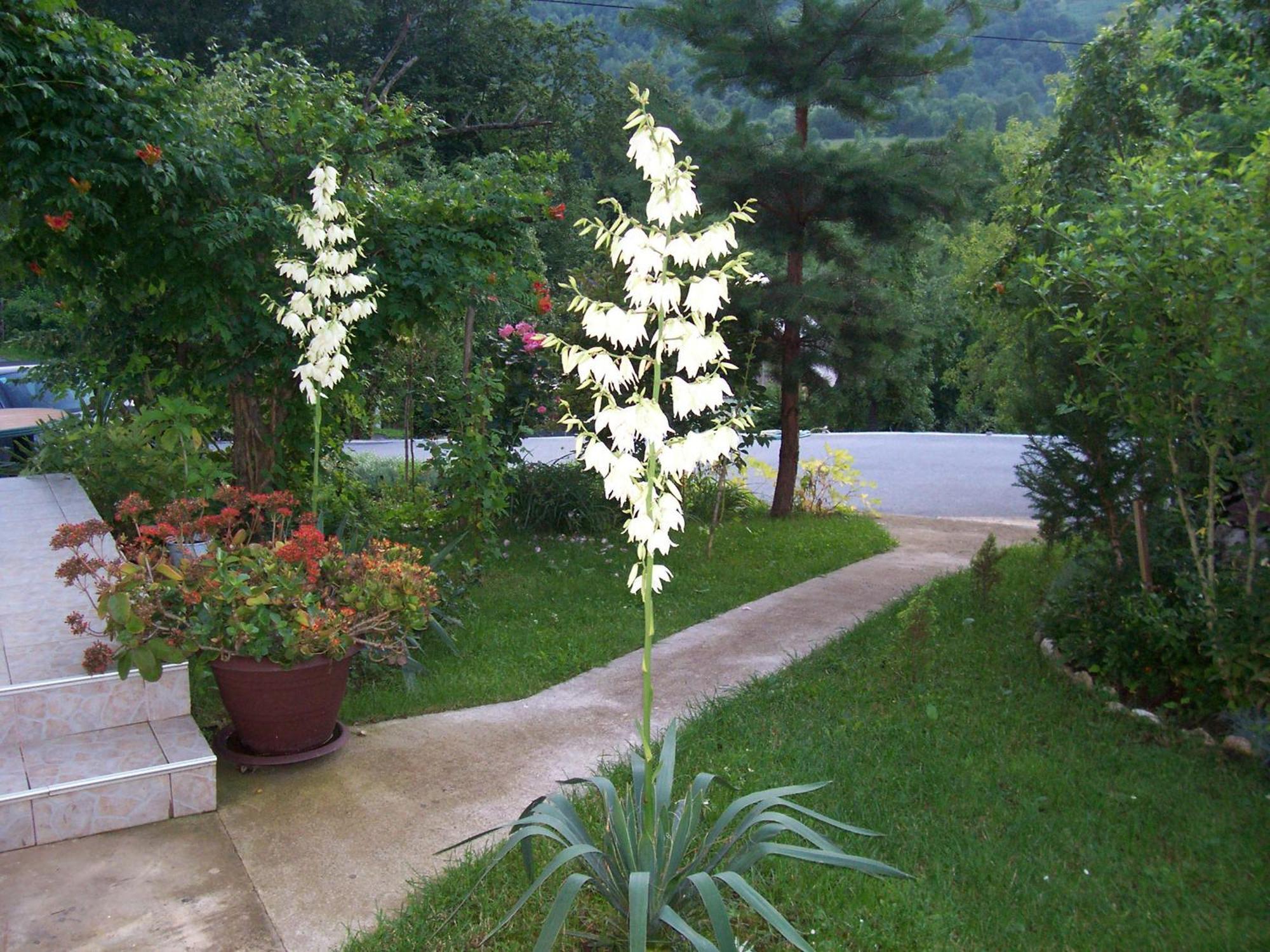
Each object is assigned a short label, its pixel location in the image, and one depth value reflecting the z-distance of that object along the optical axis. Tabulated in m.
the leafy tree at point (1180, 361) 4.04
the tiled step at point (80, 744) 3.33
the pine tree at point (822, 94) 8.20
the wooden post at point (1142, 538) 4.86
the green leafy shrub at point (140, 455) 5.50
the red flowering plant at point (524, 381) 8.54
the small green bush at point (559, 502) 8.44
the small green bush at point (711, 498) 9.60
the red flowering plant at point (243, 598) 3.68
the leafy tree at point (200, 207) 4.66
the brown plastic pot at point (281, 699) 3.79
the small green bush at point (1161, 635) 4.16
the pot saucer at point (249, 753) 3.89
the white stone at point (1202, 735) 4.27
